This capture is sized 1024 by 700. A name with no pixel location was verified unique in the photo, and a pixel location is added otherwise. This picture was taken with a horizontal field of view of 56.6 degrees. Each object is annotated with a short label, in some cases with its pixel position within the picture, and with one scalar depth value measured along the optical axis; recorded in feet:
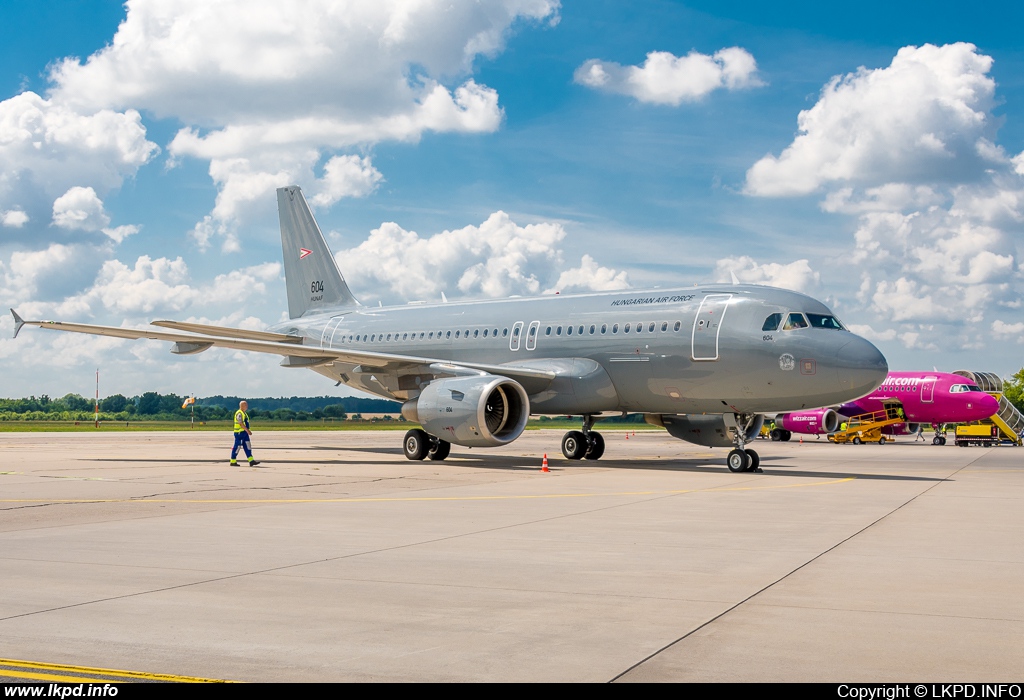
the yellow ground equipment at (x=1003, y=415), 157.89
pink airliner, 144.97
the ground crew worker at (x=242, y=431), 71.20
